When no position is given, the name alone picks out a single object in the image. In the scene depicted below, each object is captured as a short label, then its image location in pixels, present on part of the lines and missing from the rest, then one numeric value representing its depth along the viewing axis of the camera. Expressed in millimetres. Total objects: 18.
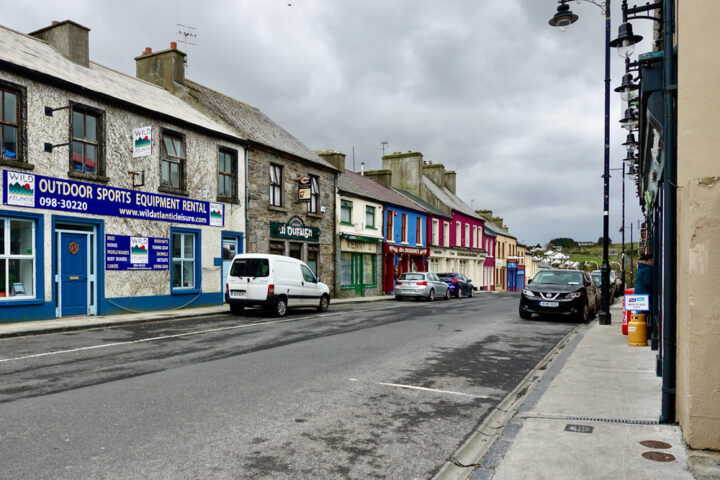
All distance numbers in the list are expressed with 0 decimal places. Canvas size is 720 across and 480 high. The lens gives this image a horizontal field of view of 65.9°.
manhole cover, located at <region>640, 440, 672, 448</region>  4531
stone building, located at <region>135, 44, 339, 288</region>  23062
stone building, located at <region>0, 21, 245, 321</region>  14516
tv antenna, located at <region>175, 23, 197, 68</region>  24438
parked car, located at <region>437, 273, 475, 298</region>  33625
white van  16844
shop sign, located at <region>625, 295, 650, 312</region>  9367
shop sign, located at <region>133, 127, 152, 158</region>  16734
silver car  28000
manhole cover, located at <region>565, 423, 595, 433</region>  5008
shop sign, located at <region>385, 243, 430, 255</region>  35094
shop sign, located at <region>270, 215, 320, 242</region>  24173
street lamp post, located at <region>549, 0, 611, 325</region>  14961
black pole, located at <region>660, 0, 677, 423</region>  4914
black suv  15898
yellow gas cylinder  10469
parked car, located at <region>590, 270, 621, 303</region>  28914
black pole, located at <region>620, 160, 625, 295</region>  40031
